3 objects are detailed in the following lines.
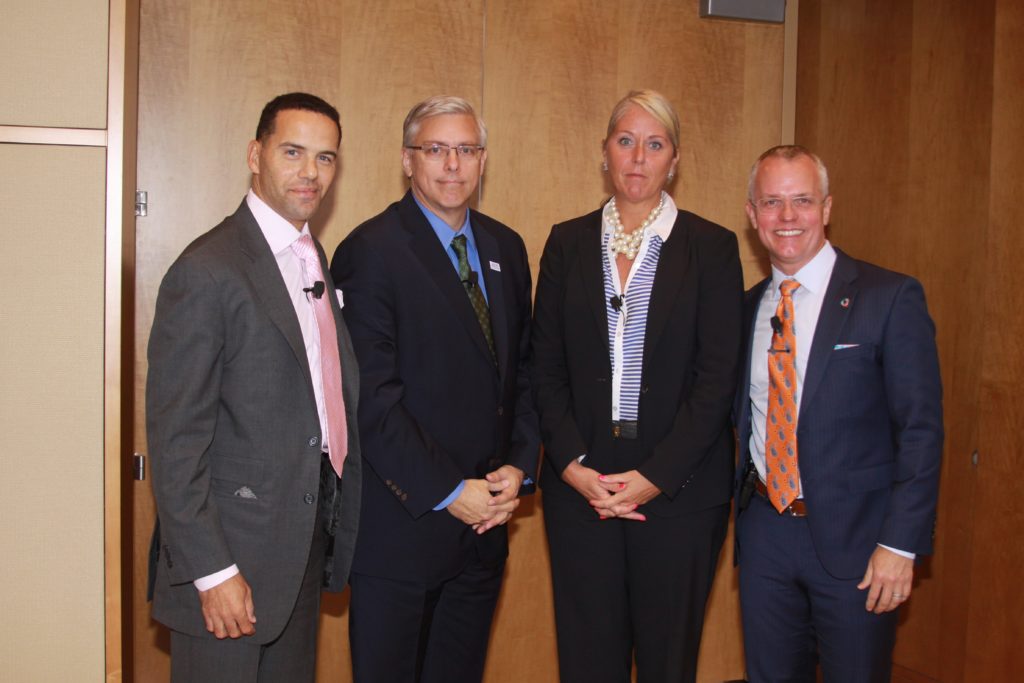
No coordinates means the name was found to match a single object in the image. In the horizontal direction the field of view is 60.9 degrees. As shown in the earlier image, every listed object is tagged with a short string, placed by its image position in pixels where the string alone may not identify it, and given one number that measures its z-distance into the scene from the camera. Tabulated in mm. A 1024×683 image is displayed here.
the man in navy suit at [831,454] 2320
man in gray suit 2010
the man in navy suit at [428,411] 2414
